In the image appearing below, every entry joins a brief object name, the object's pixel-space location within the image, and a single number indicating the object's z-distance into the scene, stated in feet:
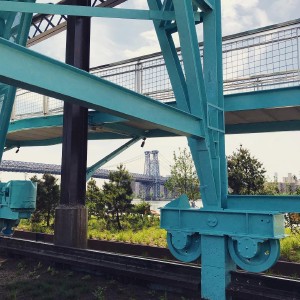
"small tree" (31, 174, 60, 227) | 55.88
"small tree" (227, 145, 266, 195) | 49.65
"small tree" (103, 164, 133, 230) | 52.34
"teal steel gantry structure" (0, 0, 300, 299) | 12.62
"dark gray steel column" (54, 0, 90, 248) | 32.23
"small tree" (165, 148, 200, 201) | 69.51
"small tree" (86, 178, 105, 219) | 53.98
